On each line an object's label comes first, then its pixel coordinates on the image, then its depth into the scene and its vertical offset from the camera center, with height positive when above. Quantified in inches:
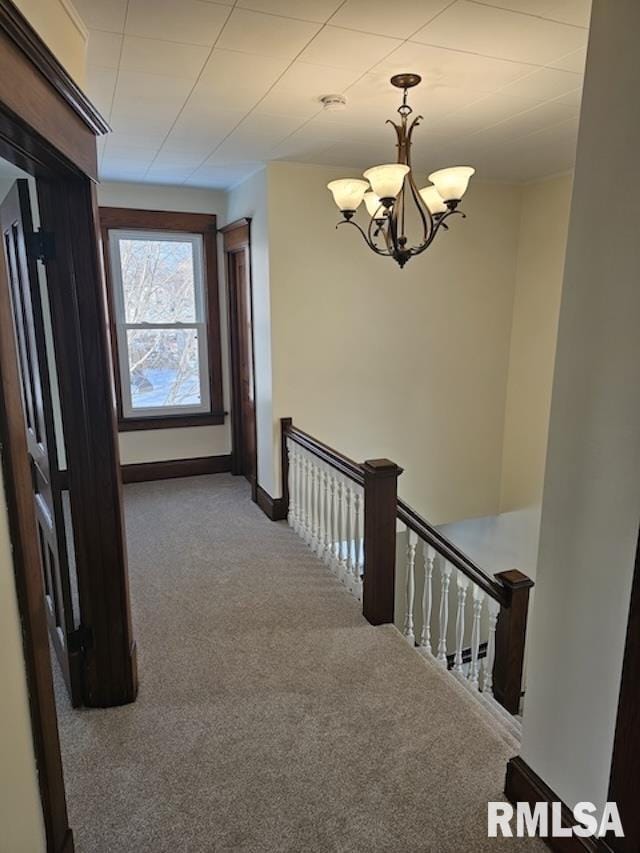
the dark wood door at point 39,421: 78.6 -16.5
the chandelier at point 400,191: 93.8 +22.0
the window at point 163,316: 187.5 -1.2
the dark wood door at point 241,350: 179.8 -12.8
